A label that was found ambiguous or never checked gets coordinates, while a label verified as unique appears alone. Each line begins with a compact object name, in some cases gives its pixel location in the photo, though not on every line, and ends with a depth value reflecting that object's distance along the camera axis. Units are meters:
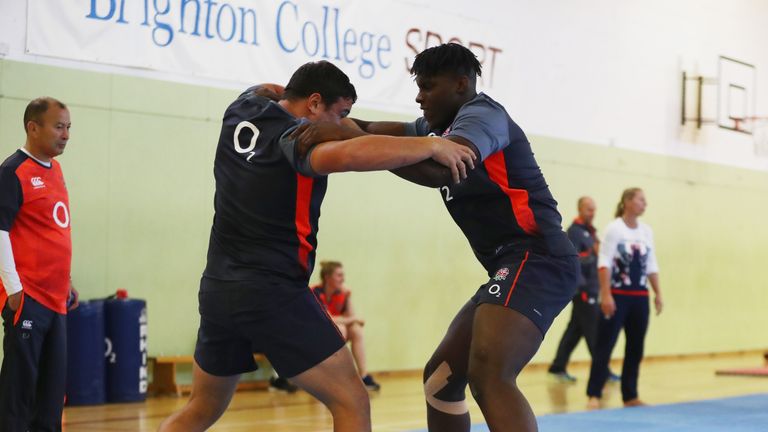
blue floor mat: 13.49
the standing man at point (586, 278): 20.52
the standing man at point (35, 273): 10.11
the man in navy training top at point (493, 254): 7.44
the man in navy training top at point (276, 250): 6.88
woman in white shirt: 16.37
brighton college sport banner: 16.87
